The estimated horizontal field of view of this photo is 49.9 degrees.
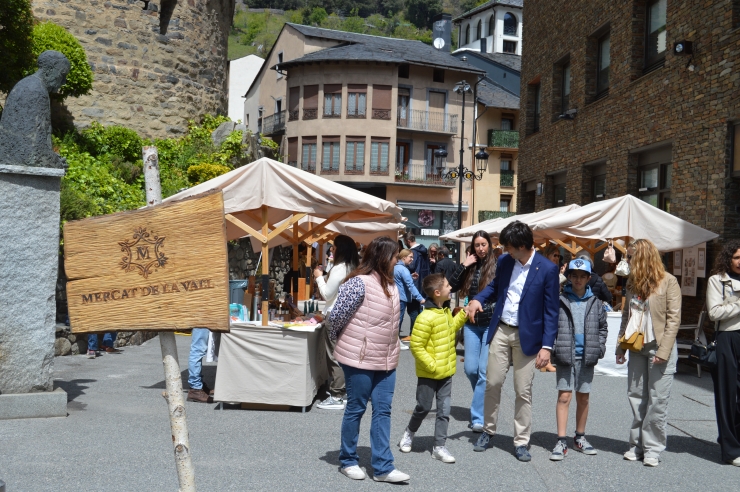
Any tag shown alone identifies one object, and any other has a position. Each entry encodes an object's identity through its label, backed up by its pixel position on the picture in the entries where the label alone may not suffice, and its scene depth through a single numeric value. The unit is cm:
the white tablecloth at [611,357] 1159
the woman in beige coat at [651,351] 644
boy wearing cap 670
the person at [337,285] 835
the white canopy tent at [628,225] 1167
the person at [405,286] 1097
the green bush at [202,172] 1916
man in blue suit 645
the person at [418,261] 1630
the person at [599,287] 898
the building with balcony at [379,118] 4678
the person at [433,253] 2038
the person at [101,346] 1145
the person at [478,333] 744
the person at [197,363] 859
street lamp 2975
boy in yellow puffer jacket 631
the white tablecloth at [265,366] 814
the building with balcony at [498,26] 8294
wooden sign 342
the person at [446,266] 1495
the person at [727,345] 659
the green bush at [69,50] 1786
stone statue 718
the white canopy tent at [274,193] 872
